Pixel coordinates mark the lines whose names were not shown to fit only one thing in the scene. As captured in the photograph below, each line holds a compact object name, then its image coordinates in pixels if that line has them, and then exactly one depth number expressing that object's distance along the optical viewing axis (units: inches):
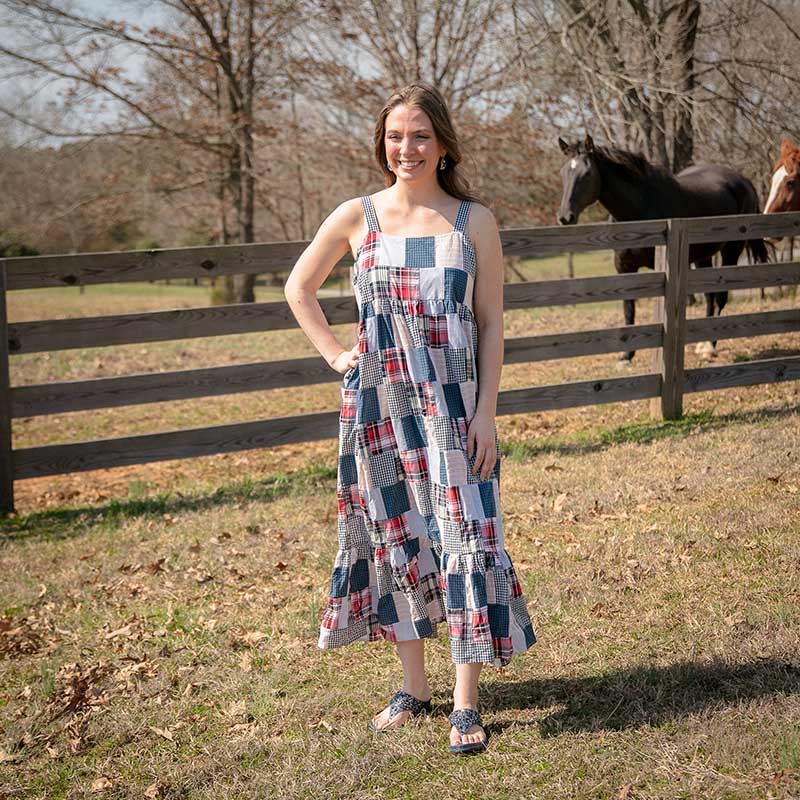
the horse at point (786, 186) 429.1
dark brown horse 364.2
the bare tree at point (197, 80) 695.1
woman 109.3
